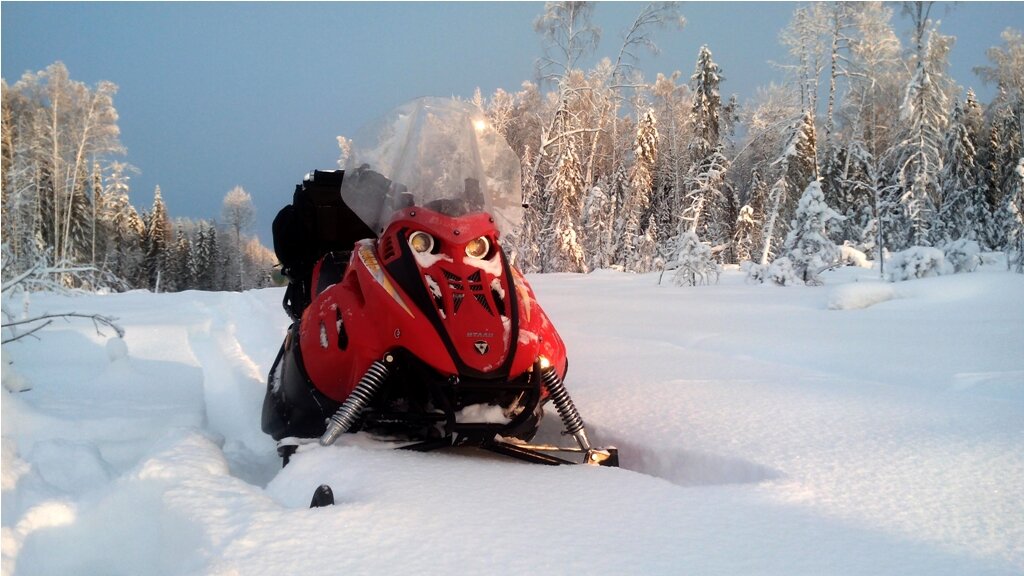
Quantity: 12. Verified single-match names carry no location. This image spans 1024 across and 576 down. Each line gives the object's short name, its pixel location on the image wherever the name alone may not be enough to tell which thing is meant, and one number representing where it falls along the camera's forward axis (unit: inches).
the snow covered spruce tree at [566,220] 829.2
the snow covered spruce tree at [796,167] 682.7
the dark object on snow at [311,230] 150.6
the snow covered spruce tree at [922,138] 690.8
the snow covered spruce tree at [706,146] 837.8
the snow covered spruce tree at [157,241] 1709.0
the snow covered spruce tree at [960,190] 1015.6
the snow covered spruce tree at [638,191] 962.1
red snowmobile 92.7
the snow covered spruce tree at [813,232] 488.1
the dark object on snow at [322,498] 69.2
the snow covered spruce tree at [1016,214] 666.6
